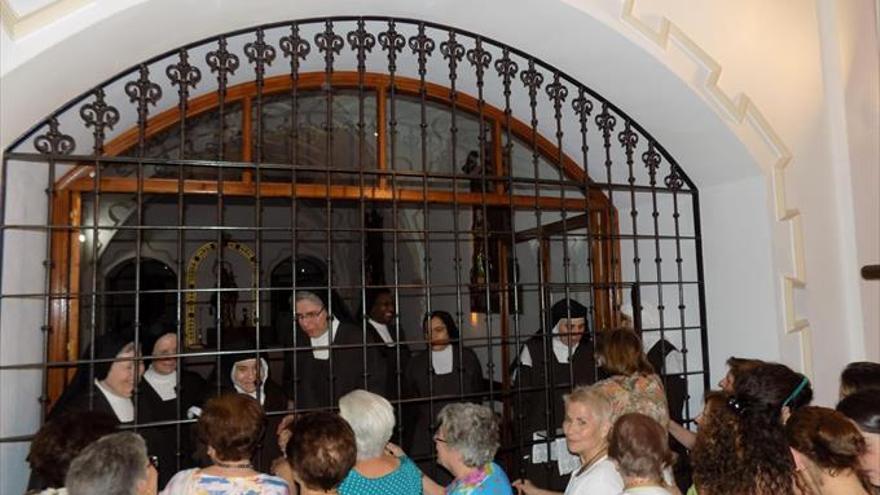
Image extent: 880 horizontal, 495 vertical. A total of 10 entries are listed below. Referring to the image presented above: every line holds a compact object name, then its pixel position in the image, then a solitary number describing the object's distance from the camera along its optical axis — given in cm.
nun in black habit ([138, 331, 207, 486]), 246
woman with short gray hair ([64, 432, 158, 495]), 144
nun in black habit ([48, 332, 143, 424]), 237
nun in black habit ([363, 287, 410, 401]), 311
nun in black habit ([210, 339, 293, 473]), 262
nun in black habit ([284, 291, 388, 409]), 284
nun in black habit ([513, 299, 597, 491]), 297
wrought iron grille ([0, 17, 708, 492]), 242
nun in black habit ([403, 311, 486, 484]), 309
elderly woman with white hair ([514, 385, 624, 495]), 189
